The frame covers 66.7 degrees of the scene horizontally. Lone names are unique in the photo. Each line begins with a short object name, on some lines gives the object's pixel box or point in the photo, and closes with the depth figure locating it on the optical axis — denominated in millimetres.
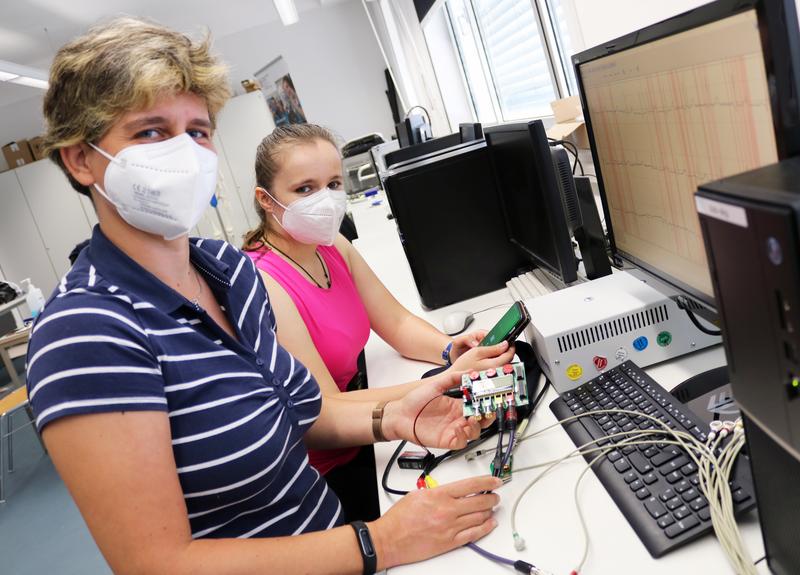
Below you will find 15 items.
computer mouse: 1543
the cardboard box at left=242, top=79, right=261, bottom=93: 7734
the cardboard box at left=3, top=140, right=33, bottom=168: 7785
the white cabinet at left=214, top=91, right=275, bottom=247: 7758
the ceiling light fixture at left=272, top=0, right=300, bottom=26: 5645
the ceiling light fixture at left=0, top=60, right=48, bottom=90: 5352
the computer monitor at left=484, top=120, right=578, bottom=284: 1259
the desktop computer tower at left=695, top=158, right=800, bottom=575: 368
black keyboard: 634
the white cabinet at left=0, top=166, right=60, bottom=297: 7820
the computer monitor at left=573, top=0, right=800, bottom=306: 561
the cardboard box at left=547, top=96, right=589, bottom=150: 1882
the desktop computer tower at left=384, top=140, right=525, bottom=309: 1685
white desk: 617
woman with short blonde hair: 721
